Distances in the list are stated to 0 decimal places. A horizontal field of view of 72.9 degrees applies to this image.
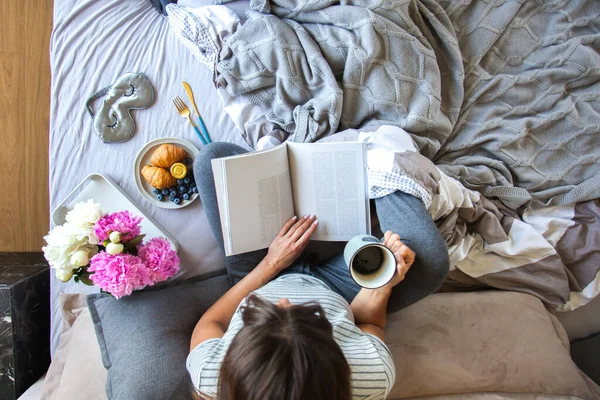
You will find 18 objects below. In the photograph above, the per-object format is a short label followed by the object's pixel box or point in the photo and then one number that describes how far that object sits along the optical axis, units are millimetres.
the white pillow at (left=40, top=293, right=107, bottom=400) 883
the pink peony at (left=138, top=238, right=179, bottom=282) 913
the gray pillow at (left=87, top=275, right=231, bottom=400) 834
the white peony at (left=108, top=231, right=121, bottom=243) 858
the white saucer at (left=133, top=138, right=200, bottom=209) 1083
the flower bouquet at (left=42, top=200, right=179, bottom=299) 846
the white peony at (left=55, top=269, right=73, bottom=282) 855
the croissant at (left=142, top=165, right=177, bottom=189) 1045
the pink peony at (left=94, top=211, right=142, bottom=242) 870
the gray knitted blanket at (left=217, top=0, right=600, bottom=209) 1013
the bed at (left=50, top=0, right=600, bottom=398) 1061
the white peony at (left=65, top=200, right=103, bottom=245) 860
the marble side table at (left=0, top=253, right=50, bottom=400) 1015
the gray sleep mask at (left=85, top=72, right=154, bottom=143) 1093
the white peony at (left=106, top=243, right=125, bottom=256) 845
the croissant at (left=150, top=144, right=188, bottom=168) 1045
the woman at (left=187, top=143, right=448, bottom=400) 551
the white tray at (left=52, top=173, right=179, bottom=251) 1072
